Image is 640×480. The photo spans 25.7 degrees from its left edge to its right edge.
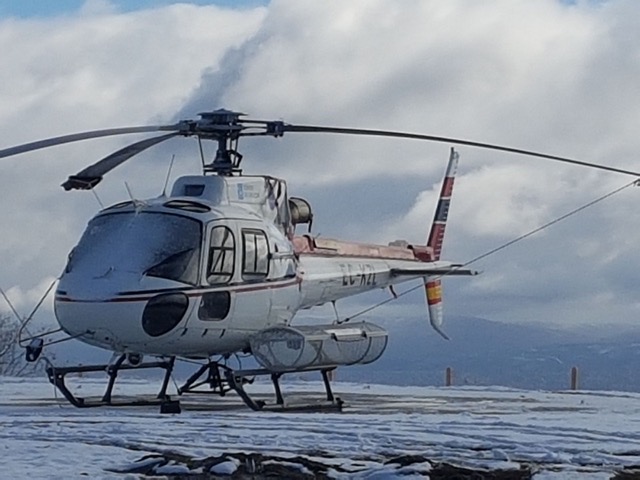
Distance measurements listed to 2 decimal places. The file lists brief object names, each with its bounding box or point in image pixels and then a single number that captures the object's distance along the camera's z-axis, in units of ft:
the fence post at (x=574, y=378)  114.83
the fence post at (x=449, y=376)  118.19
